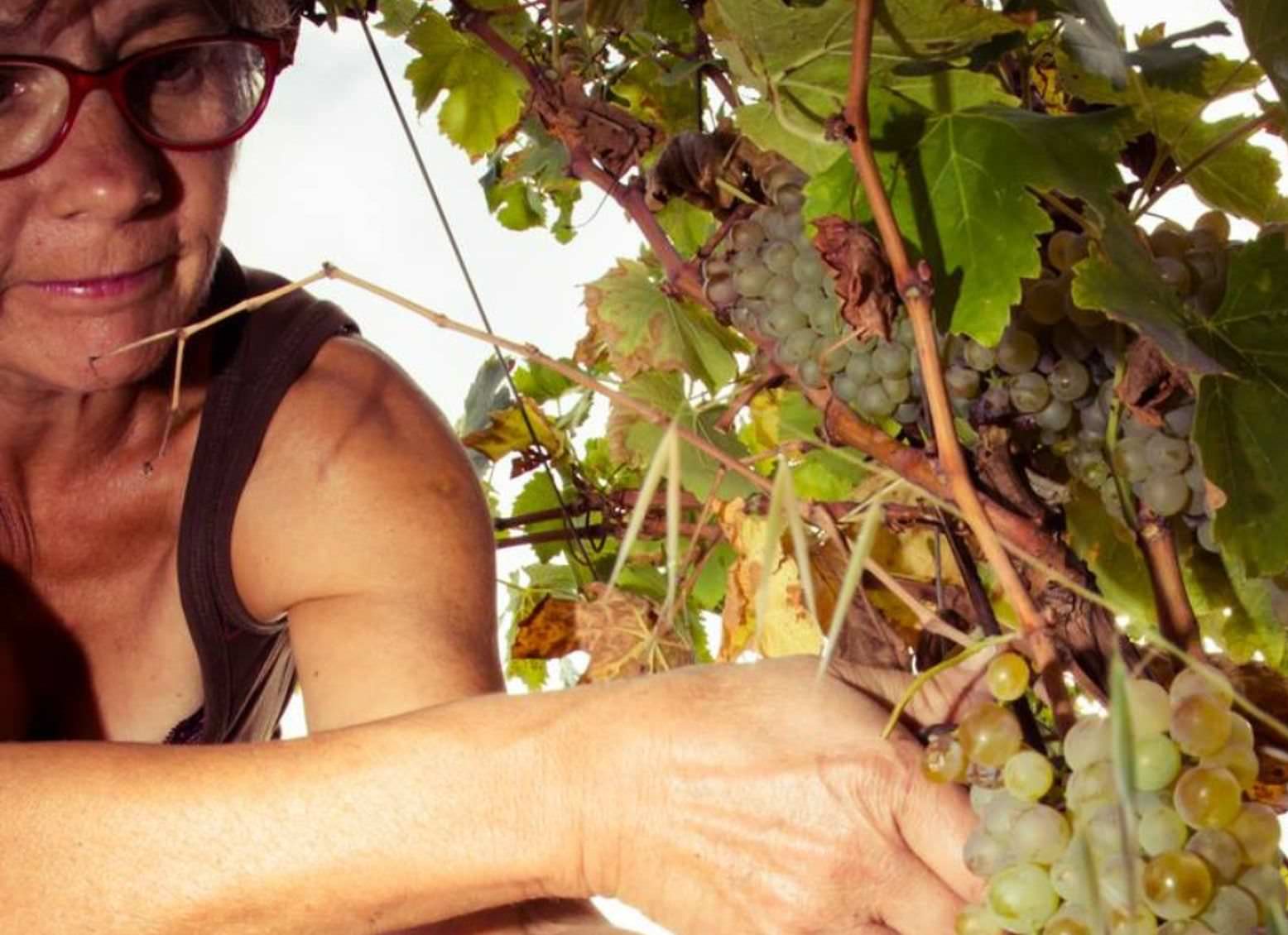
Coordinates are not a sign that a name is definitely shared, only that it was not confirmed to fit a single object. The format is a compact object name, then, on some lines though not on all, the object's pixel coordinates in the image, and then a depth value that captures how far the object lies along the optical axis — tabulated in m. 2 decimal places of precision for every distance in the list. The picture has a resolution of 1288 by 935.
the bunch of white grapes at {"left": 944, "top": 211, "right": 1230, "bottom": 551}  0.63
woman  0.64
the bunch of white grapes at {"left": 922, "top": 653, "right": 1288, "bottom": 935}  0.49
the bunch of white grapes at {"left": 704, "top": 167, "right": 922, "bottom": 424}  0.66
